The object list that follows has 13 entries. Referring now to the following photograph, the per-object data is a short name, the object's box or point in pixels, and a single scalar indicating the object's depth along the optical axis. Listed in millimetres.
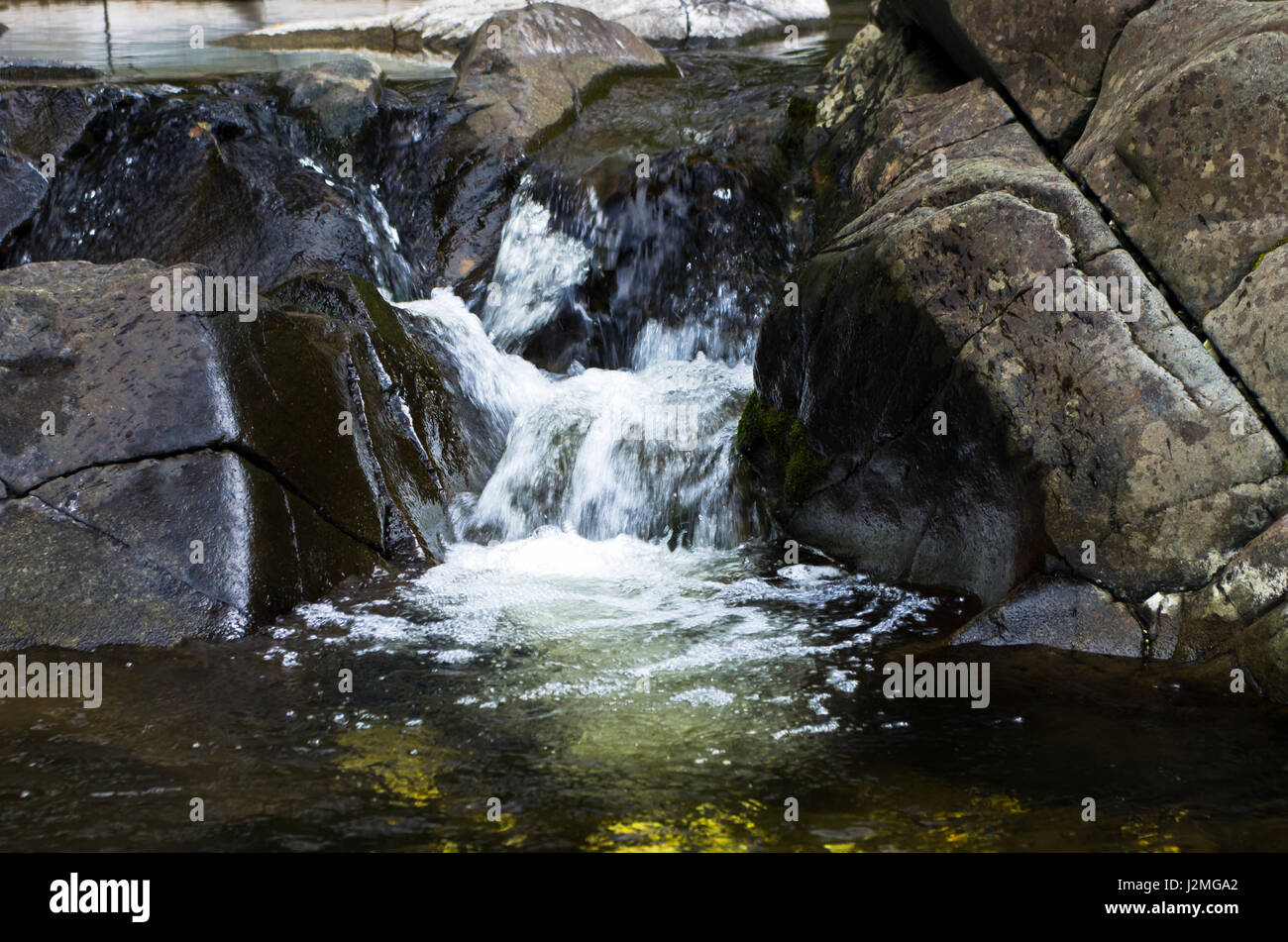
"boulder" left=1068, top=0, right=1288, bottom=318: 5074
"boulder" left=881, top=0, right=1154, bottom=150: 6285
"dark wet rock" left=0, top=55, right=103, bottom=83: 10570
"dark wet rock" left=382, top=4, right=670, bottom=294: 9875
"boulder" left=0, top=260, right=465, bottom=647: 5305
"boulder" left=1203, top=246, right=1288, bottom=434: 4887
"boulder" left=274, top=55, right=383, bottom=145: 10500
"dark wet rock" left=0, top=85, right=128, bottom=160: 9336
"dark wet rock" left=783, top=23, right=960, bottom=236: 8023
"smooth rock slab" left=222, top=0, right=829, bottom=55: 15422
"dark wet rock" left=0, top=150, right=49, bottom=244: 9117
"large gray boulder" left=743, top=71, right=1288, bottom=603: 4934
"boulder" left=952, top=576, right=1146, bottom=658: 4918
